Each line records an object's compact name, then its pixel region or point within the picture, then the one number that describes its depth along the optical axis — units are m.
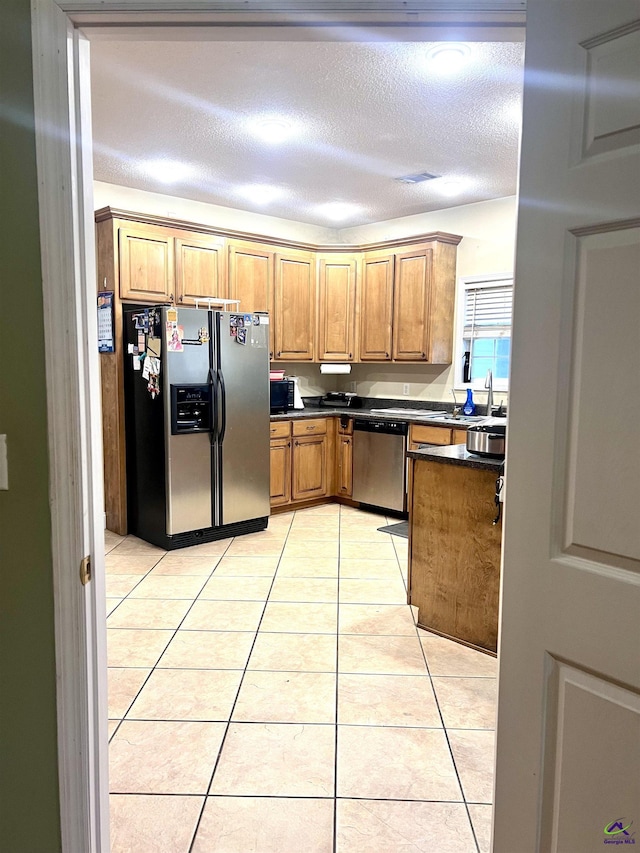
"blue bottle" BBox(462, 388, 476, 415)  4.98
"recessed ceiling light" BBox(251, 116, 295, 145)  3.30
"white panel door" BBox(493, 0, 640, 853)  0.99
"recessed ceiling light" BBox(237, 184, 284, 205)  4.62
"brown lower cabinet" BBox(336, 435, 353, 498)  5.43
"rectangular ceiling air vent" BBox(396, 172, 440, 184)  4.25
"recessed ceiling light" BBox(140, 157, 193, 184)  4.07
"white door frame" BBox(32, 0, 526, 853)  1.13
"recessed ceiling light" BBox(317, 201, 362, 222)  5.15
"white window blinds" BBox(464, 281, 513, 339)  4.95
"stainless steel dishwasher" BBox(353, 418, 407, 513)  5.00
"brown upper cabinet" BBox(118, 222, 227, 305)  4.28
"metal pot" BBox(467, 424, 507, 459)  2.72
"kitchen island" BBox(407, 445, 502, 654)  2.71
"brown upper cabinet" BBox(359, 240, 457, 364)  5.09
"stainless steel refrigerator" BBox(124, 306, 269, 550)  4.11
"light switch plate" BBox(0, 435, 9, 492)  1.23
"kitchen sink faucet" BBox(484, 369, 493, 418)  4.15
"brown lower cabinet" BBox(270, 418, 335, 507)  5.11
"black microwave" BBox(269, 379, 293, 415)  5.27
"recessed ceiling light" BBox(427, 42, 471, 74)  2.45
